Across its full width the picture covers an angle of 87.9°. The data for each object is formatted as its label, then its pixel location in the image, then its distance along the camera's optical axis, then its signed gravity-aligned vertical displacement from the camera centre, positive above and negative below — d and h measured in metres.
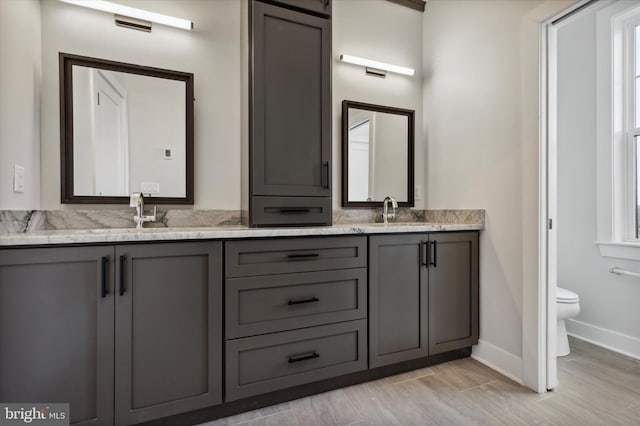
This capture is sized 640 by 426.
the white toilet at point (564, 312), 2.23 -0.67
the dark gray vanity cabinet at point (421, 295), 1.91 -0.50
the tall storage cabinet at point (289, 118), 1.88 +0.55
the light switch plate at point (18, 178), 1.51 +0.15
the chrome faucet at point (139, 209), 1.78 +0.02
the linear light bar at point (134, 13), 1.77 +1.10
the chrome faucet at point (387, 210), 2.46 +0.02
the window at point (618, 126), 2.35 +0.63
